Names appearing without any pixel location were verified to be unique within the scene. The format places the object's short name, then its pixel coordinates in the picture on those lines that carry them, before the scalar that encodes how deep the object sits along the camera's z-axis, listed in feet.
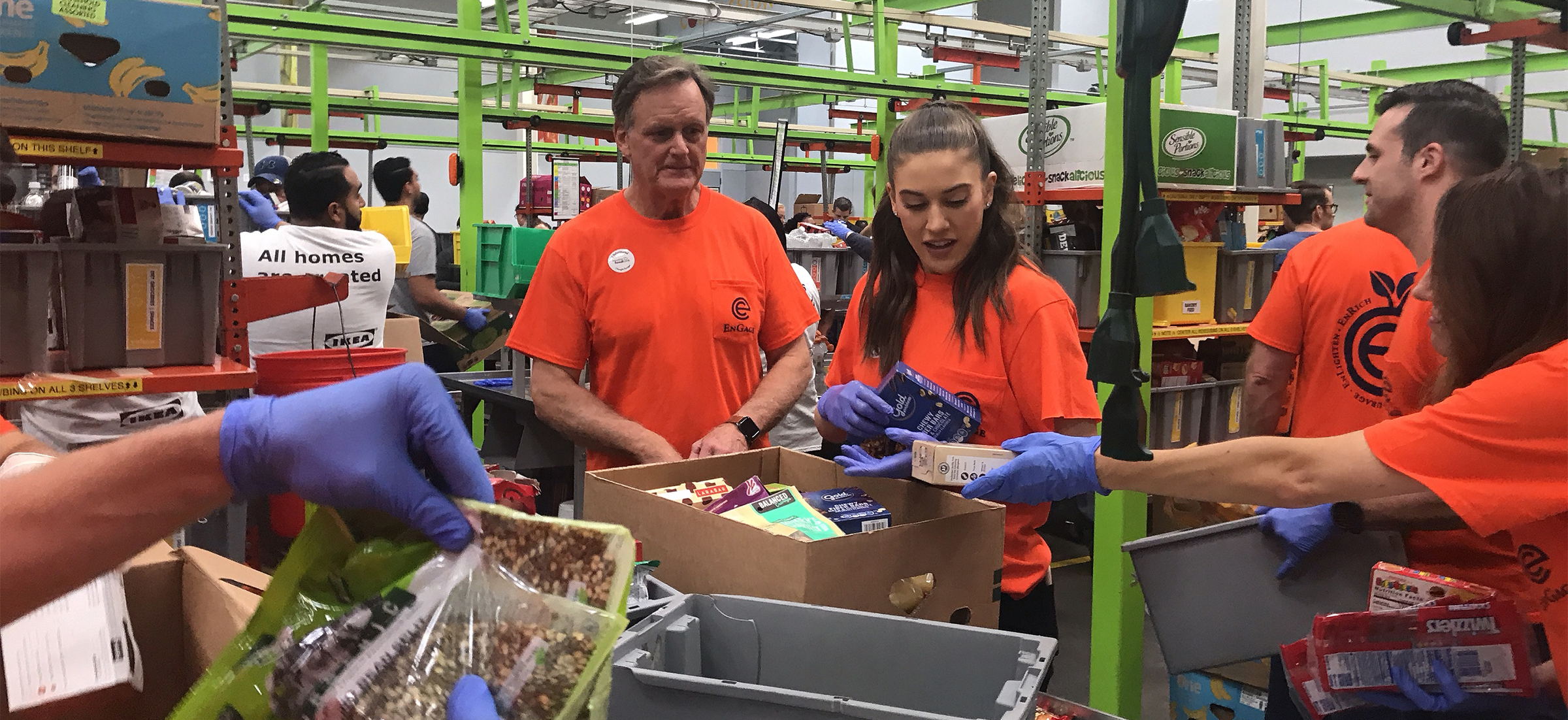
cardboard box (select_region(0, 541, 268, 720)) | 3.96
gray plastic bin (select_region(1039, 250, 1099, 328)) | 13.97
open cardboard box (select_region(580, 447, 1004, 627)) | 4.68
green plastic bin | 16.87
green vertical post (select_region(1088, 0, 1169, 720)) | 10.45
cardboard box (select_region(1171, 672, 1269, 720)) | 9.37
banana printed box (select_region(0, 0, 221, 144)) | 8.02
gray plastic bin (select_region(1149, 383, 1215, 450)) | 14.20
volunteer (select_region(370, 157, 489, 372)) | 19.27
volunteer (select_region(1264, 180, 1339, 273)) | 20.72
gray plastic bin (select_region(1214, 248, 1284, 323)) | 15.05
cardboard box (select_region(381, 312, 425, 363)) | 16.37
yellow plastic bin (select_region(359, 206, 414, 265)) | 18.16
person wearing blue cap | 24.04
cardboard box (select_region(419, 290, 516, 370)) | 17.79
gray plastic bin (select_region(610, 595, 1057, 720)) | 4.14
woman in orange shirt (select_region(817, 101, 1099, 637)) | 6.38
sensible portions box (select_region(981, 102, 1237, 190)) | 13.03
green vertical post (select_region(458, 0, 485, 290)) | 20.97
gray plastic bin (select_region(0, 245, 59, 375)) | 8.36
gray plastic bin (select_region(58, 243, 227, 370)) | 8.73
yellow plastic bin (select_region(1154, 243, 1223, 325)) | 14.29
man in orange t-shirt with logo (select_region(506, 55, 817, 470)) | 7.86
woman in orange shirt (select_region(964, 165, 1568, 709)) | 4.37
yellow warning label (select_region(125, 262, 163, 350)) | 8.92
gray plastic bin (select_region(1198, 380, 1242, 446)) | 14.78
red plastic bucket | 7.19
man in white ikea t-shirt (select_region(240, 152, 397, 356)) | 13.41
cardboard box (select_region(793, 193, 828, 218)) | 35.45
